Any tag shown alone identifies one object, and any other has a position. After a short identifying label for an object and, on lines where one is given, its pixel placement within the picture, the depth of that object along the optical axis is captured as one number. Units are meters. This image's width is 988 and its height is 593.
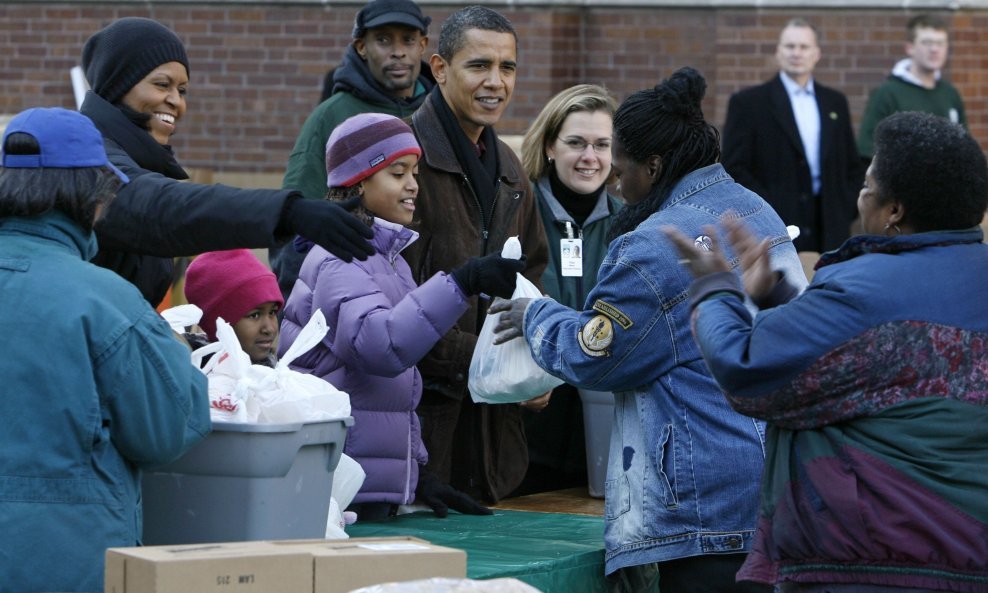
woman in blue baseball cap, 6.89
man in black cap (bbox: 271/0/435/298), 13.24
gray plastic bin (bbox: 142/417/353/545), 7.76
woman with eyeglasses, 12.32
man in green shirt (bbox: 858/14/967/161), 21.47
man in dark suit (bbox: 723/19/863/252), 19.66
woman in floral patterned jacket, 6.70
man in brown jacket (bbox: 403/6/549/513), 10.76
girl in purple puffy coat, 9.49
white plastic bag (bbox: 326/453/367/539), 9.23
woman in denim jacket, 8.34
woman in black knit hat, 7.71
